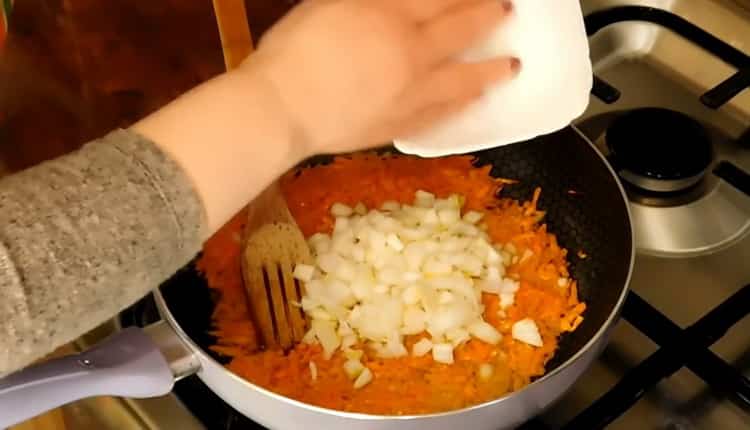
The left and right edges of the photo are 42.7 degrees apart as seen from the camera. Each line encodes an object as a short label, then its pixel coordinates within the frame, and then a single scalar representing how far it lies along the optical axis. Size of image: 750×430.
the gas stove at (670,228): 0.64
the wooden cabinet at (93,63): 0.96
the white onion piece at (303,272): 0.72
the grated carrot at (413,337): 0.67
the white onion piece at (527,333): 0.70
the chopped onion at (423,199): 0.81
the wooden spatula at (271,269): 0.69
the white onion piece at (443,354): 0.69
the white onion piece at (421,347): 0.70
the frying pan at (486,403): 0.53
